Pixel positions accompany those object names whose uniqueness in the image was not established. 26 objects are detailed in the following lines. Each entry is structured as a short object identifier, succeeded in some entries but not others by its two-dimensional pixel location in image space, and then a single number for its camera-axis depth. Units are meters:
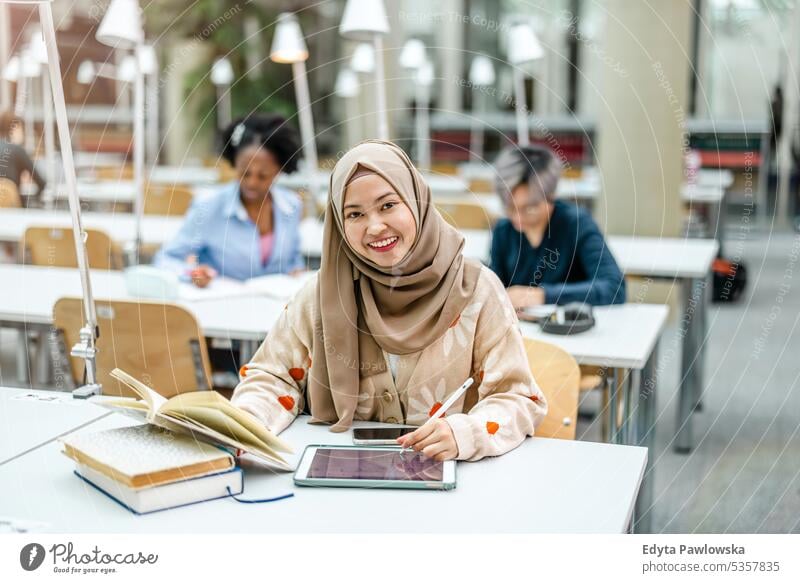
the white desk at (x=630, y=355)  2.36
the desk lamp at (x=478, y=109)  8.15
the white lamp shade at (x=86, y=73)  8.73
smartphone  1.60
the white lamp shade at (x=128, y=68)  7.06
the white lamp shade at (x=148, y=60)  6.36
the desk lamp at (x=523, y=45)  3.37
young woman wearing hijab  1.65
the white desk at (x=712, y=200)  6.20
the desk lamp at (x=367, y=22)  2.96
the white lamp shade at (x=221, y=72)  8.74
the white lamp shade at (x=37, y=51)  5.11
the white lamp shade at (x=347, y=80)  8.38
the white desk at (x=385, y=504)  1.31
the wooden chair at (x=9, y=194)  5.01
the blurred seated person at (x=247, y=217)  3.32
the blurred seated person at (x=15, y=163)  4.84
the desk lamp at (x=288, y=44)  3.85
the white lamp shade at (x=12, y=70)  7.39
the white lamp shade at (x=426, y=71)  8.62
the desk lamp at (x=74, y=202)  1.75
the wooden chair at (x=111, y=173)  7.13
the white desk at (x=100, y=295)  2.56
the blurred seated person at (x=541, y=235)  2.93
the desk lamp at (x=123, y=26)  2.90
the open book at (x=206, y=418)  1.38
